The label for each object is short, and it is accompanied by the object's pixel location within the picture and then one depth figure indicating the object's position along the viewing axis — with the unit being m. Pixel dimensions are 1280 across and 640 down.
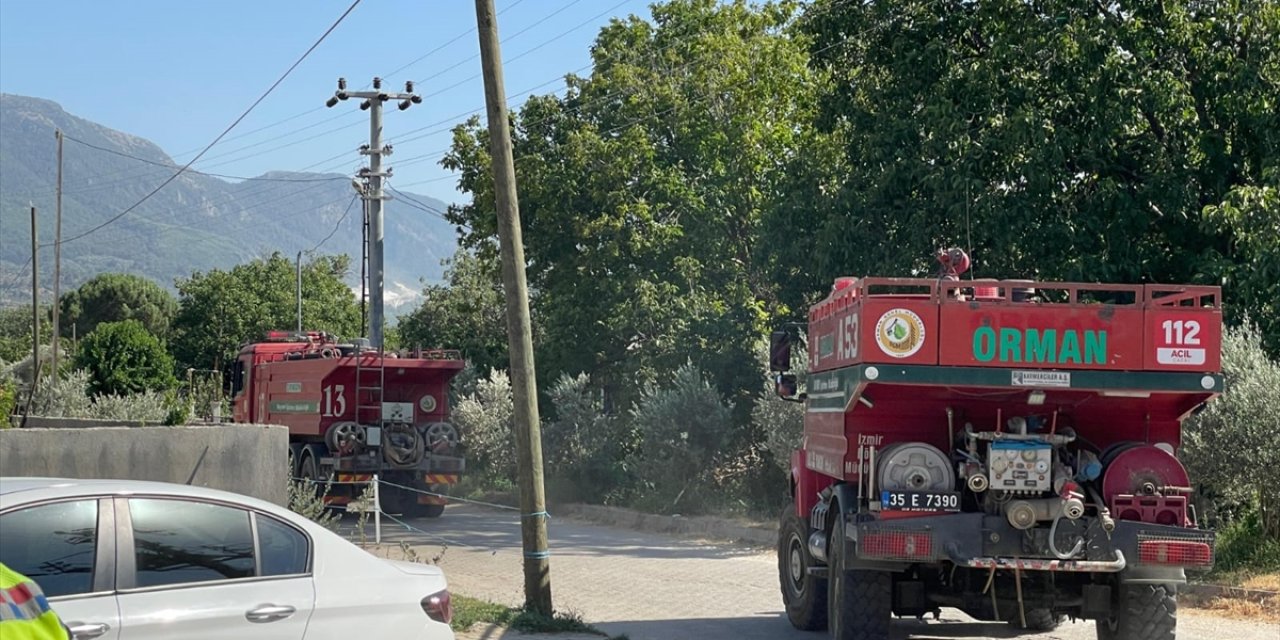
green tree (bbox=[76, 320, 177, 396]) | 36.66
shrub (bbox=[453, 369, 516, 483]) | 28.89
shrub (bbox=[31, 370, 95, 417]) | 28.44
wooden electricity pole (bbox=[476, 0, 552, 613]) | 11.43
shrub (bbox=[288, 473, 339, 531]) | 14.56
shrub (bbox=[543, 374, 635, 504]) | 26.75
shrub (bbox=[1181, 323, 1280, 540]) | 14.36
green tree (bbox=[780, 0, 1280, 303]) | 17.50
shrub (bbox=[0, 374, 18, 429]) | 16.88
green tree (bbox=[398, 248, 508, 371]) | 37.88
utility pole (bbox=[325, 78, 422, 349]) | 32.47
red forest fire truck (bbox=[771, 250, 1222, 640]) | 9.45
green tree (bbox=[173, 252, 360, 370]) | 59.81
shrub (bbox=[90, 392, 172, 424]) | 26.08
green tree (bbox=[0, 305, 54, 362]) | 76.06
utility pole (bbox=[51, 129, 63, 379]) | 44.80
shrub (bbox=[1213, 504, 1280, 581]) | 14.36
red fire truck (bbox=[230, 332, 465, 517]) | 23.56
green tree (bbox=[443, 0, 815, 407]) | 28.97
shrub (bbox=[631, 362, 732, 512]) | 23.52
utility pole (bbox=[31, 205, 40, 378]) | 41.22
